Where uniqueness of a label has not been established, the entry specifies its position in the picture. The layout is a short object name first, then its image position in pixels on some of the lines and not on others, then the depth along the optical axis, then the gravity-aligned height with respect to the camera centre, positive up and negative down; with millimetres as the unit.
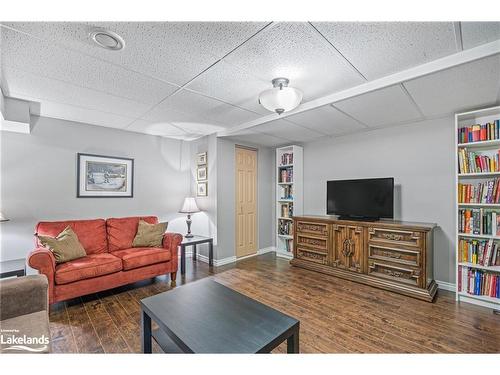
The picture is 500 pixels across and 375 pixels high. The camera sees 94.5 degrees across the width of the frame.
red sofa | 2371 -820
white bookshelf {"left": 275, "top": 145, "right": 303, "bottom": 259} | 4297 -72
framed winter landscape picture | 3451 +219
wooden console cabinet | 2684 -799
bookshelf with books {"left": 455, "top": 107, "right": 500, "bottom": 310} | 2410 -167
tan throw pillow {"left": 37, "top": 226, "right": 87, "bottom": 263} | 2508 -623
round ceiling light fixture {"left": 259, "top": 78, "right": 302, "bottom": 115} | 2023 +837
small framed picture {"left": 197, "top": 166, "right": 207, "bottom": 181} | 4211 +338
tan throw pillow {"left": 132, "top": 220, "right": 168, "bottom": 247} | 3277 -634
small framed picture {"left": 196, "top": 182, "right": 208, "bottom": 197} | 4223 +42
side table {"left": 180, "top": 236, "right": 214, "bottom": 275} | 3496 -829
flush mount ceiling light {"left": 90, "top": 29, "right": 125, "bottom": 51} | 1499 +1023
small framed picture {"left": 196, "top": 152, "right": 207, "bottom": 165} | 4224 +619
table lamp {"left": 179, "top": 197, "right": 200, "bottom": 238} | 4020 -296
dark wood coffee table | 1269 -828
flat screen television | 3125 -81
